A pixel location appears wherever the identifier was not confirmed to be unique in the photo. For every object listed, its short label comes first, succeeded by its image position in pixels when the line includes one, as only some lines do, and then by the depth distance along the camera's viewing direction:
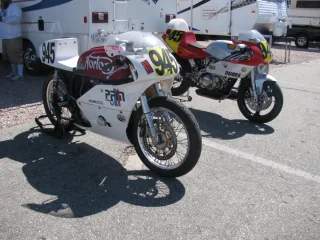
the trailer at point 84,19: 7.33
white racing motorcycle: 3.66
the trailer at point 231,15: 13.13
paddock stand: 4.71
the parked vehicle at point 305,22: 19.38
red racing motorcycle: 5.72
